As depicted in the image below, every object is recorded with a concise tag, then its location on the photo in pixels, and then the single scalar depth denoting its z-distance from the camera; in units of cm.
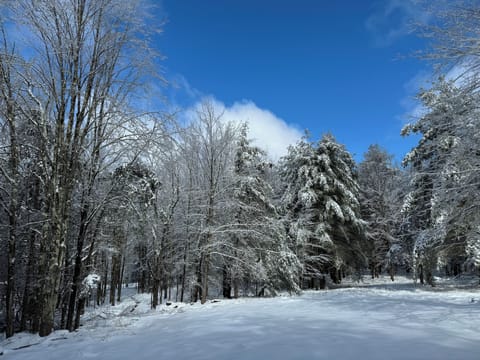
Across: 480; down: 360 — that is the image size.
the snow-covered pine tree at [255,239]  1412
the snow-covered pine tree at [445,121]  557
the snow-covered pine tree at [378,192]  2494
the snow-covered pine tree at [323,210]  1831
